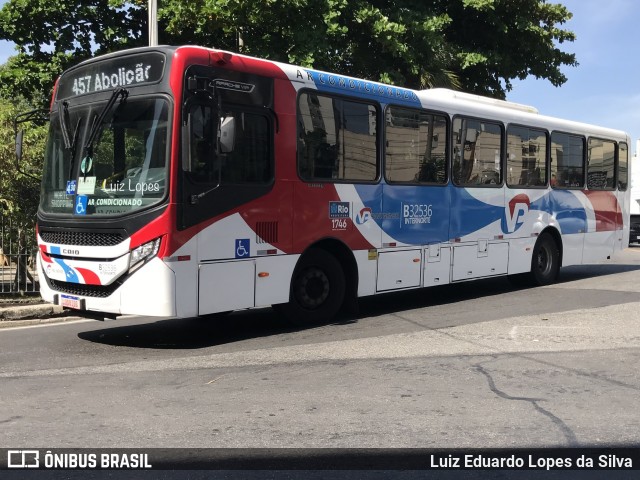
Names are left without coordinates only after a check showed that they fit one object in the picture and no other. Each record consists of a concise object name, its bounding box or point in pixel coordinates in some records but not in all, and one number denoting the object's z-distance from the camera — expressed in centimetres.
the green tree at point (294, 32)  1533
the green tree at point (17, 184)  1219
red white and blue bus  757
